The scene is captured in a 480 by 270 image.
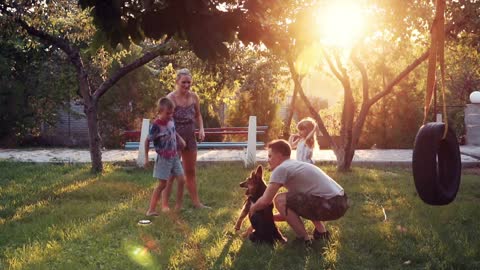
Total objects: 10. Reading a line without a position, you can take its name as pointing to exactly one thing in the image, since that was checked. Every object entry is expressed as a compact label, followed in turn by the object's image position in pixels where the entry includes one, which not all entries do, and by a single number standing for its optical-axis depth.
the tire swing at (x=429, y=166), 4.06
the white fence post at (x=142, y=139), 11.38
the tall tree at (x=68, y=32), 8.55
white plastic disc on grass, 5.69
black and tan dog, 4.83
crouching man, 4.66
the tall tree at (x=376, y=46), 9.18
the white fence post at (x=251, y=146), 11.40
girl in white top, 6.64
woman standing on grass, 6.30
